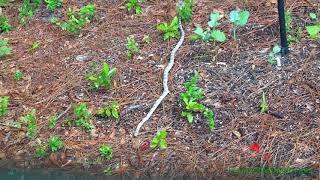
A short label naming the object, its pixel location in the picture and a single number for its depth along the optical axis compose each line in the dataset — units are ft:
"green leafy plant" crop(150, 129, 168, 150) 11.02
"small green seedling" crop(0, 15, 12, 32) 15.42
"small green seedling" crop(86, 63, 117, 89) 12.53
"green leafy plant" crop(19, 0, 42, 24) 15.78
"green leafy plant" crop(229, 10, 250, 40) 12.82
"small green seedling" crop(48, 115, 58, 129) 11.93
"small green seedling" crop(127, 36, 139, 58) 13.50
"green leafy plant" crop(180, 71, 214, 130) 11.39
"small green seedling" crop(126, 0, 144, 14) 15.06
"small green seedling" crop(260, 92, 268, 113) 11.35
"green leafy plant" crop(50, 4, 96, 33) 14.71
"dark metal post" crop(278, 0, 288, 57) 11.72
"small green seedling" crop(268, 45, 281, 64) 12.48
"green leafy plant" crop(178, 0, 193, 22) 14.14
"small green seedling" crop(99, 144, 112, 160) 11.05
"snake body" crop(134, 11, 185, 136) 11.65
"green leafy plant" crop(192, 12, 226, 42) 12.96
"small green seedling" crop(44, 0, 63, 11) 15.75
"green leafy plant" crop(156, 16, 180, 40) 13.69
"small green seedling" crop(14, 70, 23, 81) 13.50
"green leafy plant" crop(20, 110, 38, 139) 11.84
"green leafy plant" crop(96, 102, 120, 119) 11.84
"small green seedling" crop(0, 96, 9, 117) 12.46
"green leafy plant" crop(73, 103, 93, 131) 11.77
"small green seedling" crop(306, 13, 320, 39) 12.73
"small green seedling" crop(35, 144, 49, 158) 11.35
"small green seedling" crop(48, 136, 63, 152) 11.33
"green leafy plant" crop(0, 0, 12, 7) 16.55
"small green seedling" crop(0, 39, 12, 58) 14.32
